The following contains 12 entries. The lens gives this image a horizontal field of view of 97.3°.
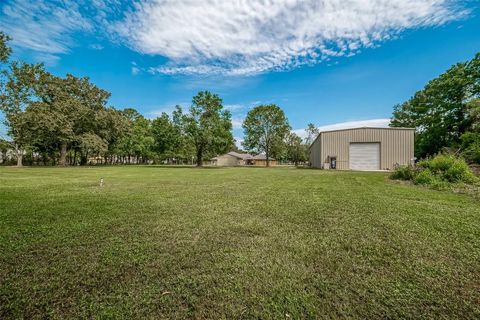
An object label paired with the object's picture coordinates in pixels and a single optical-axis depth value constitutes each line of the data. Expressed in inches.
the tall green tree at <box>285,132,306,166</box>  2474.2
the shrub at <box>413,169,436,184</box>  357.5
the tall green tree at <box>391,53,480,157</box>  978.7
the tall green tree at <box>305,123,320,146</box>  2669.8
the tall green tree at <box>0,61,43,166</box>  1040.8
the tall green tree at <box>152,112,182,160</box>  1250.2
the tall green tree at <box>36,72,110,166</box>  1145.4
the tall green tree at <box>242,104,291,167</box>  1696.6
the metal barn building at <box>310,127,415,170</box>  949.2
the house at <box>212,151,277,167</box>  2596.0
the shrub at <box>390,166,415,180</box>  421.7
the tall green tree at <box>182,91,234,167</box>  1188.5
